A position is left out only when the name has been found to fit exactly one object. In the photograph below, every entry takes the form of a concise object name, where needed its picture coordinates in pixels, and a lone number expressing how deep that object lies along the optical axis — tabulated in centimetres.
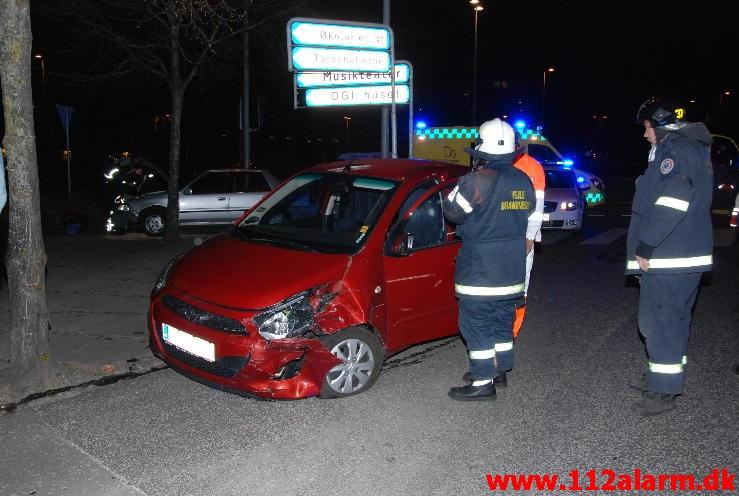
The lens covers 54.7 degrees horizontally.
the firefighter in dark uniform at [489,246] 495
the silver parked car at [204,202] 1503
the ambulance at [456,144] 1714
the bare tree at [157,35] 1294
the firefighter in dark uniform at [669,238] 461
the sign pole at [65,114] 1603
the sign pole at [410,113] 1198
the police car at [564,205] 1402
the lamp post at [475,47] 2989
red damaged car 479
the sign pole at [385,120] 1223
